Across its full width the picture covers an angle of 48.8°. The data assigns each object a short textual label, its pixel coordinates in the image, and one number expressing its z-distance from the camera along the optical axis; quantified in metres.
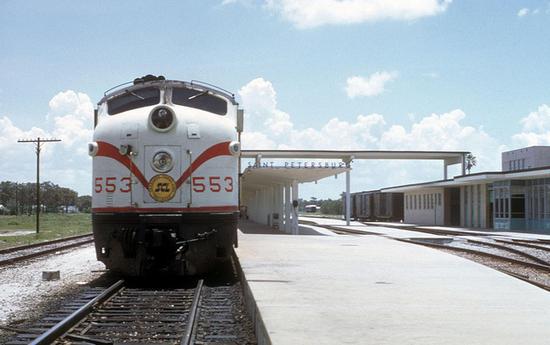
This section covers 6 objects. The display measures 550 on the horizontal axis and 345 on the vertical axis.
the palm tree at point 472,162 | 97.09
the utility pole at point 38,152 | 37.97
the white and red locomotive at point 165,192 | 10.40
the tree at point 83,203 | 150.88
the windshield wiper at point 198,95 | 11.43
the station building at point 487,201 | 33.80
